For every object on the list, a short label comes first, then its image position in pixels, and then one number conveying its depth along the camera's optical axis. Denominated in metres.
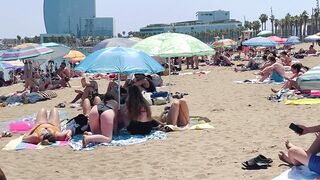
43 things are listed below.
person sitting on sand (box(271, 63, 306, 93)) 10.20
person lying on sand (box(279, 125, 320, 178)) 4.16
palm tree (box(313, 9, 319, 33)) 75.69
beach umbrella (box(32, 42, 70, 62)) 15.70
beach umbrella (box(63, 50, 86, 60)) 23.01
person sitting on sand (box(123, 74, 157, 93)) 10.00
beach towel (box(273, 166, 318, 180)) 4.29
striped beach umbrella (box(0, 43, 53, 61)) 12.36
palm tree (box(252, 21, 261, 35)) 102.75
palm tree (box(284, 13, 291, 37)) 90.02
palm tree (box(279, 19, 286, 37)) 93.60
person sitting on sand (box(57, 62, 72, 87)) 16.39
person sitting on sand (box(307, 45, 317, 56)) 29.63
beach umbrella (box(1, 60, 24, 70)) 23.98
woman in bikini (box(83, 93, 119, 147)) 6.23
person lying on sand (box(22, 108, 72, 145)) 6.53
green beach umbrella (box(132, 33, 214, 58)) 9.10
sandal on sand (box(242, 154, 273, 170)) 4.79
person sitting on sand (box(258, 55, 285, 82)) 13.20
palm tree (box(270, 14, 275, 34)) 98.81
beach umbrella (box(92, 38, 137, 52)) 11.71
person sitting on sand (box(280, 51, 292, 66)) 17.36
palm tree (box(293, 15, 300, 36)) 87.06
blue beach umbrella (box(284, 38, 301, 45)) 34.08
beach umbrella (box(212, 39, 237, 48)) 29.41
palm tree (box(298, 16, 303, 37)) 86.31
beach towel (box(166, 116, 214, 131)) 7.15
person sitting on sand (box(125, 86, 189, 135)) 6.45
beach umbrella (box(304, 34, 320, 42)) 32.47
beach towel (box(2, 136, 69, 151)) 6.35
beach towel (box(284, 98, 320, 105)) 9.05
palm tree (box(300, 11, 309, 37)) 84.44
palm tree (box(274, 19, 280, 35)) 98.09
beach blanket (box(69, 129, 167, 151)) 6.28
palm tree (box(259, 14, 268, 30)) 100.06
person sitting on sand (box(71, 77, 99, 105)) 9.45
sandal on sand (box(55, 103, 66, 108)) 11.02
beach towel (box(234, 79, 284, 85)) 13.43
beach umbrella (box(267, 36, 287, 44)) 32.64
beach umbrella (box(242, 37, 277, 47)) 21.50
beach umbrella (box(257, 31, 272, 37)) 35.12
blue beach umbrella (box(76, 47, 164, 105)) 6.85
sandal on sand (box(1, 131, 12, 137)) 7.50
